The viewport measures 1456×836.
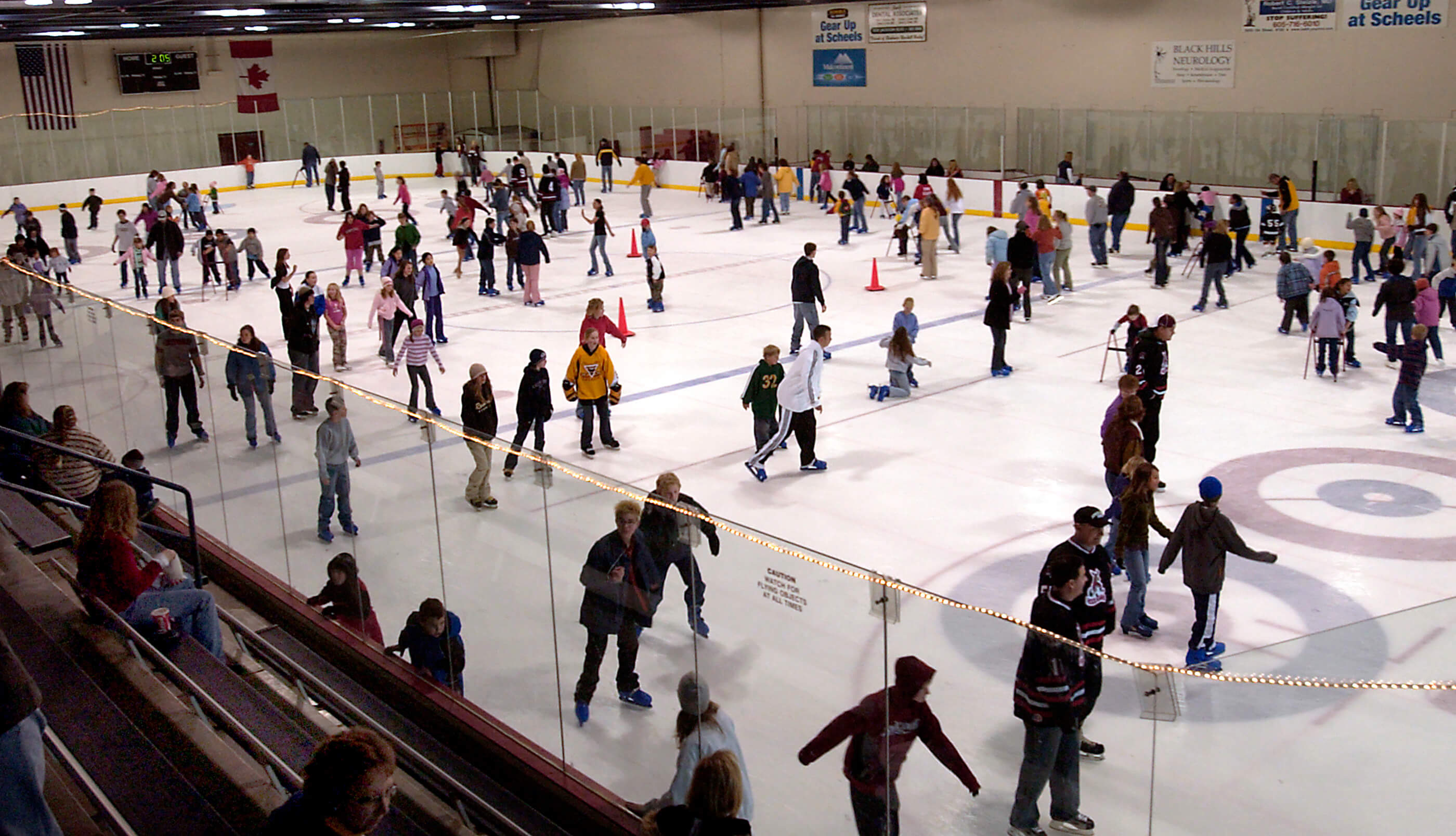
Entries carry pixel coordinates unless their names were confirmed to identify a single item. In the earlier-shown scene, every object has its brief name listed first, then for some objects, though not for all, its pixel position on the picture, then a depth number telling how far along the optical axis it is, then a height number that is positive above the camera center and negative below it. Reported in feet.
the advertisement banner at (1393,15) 83.15 +6.22
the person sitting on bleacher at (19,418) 32.81 -6.47
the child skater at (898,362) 49.62 -8.56
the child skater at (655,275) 68.80 -6.77
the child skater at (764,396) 42.22 -8.13
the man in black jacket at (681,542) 19.49 -5.96
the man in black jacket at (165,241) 79.05 -4.59
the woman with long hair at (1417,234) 67.67 -6.22
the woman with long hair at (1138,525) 28.55 -8.57
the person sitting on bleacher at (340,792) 13.29 -6.30
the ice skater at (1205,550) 27.07 -8.70
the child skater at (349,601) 27.61 -9.34
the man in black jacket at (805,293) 57.16 -6.70
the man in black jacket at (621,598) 20.67 -7.15
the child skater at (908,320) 51.08 -7.19
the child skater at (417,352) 49.19 -7.33
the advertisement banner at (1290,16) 89.35 +6.88
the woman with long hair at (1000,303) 52.70 -6.82
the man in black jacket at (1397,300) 52.21 -7.28
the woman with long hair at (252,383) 32.14 -5.42
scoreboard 149.69 +10.21
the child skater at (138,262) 77.66 -5.77
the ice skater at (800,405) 41.63 -8.29
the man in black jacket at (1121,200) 80.43 -4.58
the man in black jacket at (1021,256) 63.98 -6.10
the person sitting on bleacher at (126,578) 23.25 -7.22
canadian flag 157.48 +9.73
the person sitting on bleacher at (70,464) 31.68 -7.08
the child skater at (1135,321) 46.57 -6.94
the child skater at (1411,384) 43.42 -8.96
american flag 142.10 +8.69
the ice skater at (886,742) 16.66 -7.74
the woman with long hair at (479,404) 39.91 -7.60
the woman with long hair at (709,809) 15.05 -7.60
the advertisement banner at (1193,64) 96.53 +4.16
